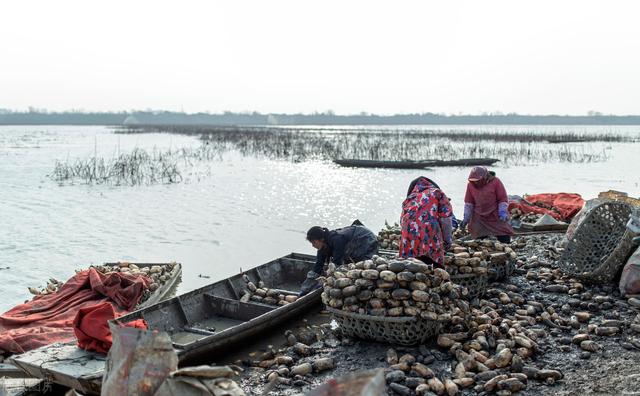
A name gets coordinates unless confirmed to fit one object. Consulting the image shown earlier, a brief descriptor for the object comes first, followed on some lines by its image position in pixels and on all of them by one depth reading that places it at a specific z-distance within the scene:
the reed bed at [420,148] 29.02
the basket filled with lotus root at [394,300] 5.03
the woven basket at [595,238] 7.26
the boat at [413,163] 23.73
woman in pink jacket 7.85
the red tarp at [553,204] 10.94
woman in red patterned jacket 6.25
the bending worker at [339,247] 6.69
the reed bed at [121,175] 20.36
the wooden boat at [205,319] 4.57
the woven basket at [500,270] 7.04
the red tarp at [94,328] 4.86
